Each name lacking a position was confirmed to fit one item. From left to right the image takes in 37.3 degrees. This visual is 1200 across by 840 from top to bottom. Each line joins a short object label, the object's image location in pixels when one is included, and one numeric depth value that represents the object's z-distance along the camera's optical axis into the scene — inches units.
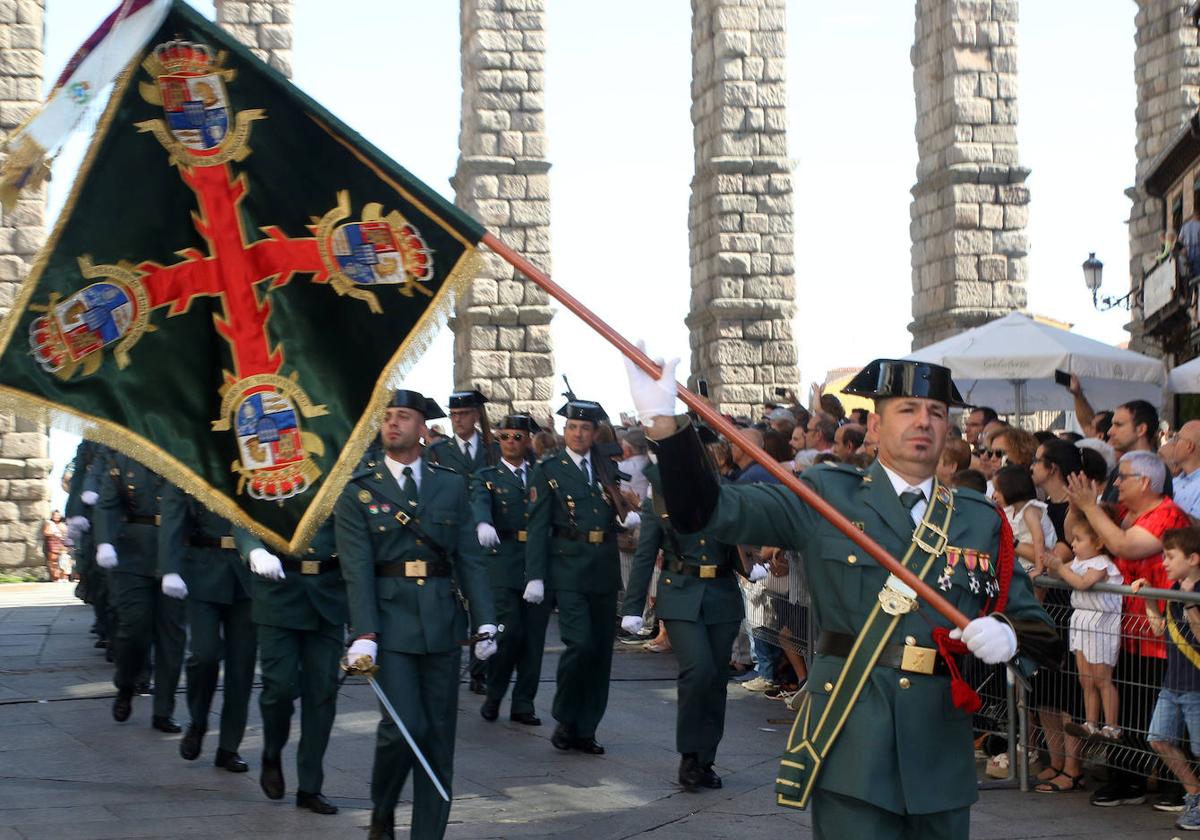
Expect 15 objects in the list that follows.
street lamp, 977.5
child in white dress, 319.0
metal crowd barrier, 312.5
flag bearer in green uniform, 188.9
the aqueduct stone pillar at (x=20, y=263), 855.1
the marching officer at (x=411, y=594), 281.4
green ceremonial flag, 233.6
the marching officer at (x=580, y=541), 402.6
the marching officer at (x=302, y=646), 327.6
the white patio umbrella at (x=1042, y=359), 491.2
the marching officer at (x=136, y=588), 414.9
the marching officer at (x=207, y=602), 369.1
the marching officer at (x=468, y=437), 499.2
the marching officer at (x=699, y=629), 348.8
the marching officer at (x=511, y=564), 435.5
